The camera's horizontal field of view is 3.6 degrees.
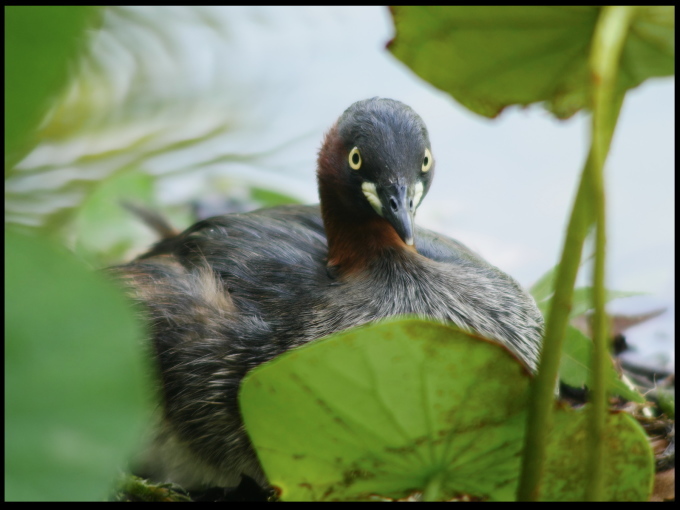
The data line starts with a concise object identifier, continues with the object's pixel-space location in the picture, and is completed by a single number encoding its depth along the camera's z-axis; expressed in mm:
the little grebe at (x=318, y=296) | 3482
